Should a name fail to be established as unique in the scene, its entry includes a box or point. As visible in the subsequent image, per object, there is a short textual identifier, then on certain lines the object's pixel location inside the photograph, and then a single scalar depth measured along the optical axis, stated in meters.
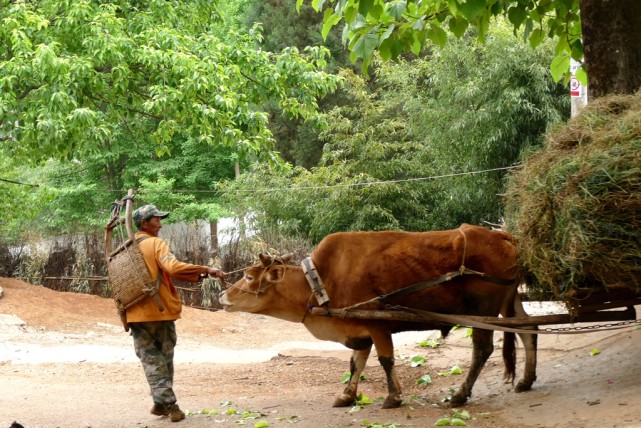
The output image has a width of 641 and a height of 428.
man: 8.04
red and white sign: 12.45
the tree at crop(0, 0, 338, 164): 11.59
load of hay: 6.29
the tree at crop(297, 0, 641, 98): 7.79
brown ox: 7.97
